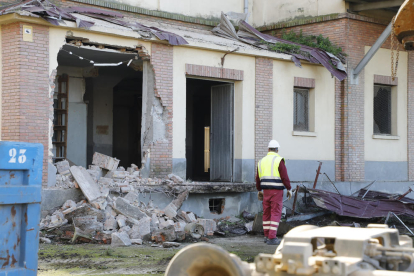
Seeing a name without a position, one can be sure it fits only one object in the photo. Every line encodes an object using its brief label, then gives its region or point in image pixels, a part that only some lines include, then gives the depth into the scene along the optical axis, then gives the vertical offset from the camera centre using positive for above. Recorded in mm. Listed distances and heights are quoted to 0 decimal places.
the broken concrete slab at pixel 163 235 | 10188 -1659
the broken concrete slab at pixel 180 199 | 12319 -1206
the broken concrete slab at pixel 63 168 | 11805 -514
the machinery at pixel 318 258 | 3584 -762
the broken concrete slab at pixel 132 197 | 11453 -1085
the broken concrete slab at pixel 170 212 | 11586 -1406
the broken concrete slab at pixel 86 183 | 10927 -789
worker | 10211 -730
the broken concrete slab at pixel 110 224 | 10398 -1499
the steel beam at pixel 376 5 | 15419 +4021
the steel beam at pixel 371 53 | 14465 +2559
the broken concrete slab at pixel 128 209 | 10898 -1272
